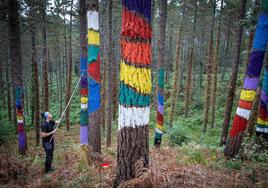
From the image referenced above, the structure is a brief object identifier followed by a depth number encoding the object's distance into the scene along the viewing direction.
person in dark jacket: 7.25
